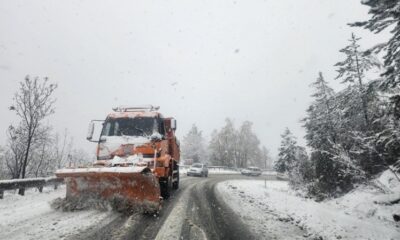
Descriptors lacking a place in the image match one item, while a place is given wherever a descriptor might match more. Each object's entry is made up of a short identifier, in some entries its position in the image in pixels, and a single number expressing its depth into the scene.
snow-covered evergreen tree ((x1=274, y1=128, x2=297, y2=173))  44.06
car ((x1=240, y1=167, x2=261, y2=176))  50.94
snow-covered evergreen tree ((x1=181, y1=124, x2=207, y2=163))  69.94
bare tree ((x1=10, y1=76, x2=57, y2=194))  15.03
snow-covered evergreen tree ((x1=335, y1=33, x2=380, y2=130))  22.97
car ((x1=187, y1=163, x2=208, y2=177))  32.19
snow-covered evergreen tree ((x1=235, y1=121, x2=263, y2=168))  75.12
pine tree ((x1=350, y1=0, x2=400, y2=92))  5.84
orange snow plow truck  8.03
